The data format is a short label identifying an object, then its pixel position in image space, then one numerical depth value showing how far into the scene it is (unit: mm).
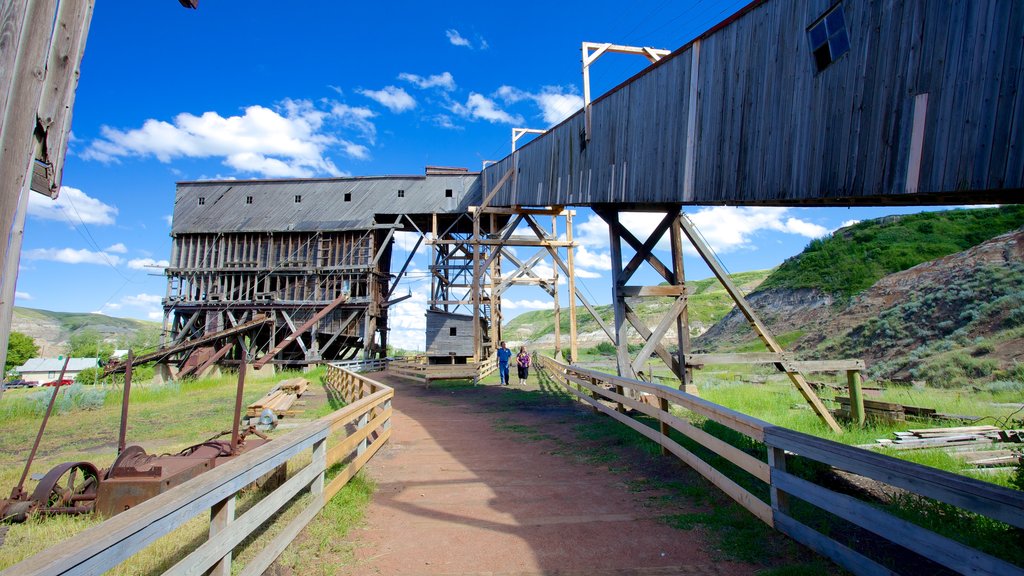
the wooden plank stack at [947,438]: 7032
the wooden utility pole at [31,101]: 2441
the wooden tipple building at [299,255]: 30734
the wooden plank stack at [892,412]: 9656
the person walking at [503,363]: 18875
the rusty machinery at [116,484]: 5508
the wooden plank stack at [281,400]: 12516
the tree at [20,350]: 67669
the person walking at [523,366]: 19956
